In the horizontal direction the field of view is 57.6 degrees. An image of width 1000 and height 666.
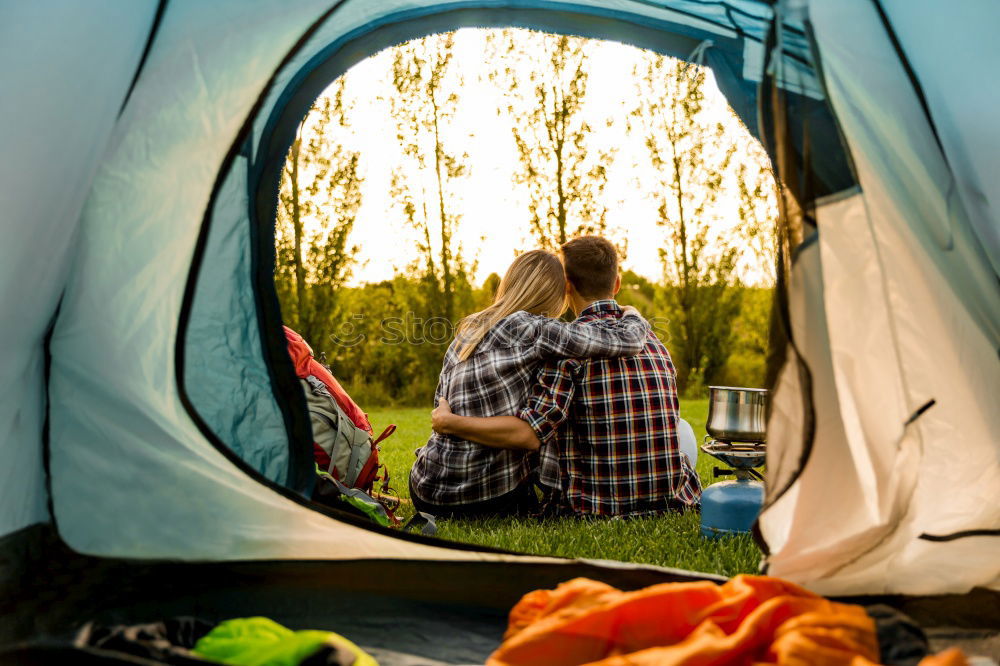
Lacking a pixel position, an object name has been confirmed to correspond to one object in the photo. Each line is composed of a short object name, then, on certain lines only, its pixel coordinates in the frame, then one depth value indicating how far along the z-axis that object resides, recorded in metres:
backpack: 2.83
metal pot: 2.50
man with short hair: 2.71
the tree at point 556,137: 8.99
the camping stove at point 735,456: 2.41
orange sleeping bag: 1.23
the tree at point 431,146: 9.06
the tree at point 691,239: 8.80
